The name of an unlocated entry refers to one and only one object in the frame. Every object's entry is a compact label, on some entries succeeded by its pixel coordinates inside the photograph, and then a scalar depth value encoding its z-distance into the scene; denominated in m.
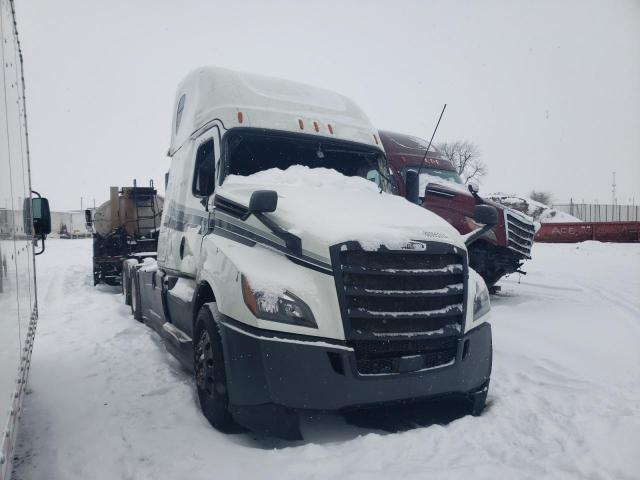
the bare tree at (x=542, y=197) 73.12
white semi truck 3.31
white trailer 2.30
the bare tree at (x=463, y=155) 53.12
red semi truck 9.10
